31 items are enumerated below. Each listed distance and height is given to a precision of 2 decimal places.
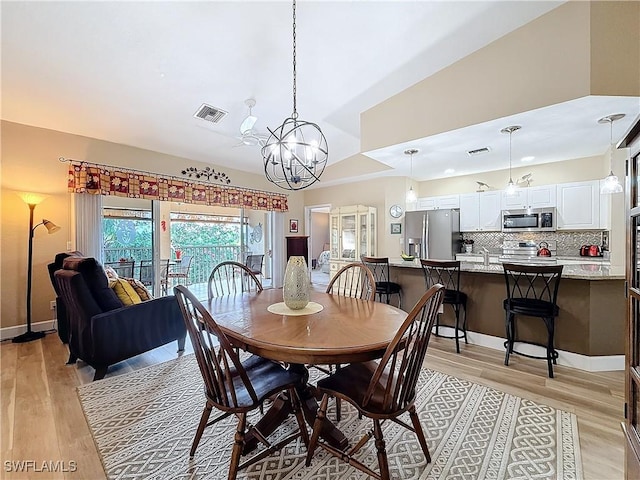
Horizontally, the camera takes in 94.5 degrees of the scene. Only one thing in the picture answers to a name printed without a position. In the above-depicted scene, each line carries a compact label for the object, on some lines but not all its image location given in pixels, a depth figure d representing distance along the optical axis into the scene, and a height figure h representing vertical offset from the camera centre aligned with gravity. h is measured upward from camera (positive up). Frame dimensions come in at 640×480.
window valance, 3.83 +0.76
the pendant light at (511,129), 3.12 +1.15
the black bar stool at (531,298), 2.54 -0.60
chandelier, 2.09 +0.66
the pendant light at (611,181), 2.83 +0.56
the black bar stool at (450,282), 3.06 -0.54
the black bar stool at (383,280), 3.56 -0.59
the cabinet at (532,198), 4.56 +0.61
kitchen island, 2.66 -0.72
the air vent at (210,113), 3.72 +1.60
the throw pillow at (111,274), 3.17 -0.41
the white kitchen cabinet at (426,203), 5.75 +0.65
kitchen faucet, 3.49 -0.26
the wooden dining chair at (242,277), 2.51 -0.39
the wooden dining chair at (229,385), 1.36 -0.78
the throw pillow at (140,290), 2.97 -0.54
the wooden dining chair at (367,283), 2.28 -0.38
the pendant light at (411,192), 4.01 +0.62
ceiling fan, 3.53 +1.28
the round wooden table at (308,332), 1.31 -0.48
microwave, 4.49 +0.25
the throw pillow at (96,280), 2.47 -0.37
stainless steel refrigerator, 5.27 +0.04
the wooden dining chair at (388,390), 1.29 -0.77
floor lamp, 3.46 -0.06
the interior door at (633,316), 1.12 -0.32
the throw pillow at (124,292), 2.77 -0.53
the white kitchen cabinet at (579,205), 4.19 +0.44
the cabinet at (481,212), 5.03 +0.43
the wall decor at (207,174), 4.97 +1.10
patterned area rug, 1.55 -1.23
